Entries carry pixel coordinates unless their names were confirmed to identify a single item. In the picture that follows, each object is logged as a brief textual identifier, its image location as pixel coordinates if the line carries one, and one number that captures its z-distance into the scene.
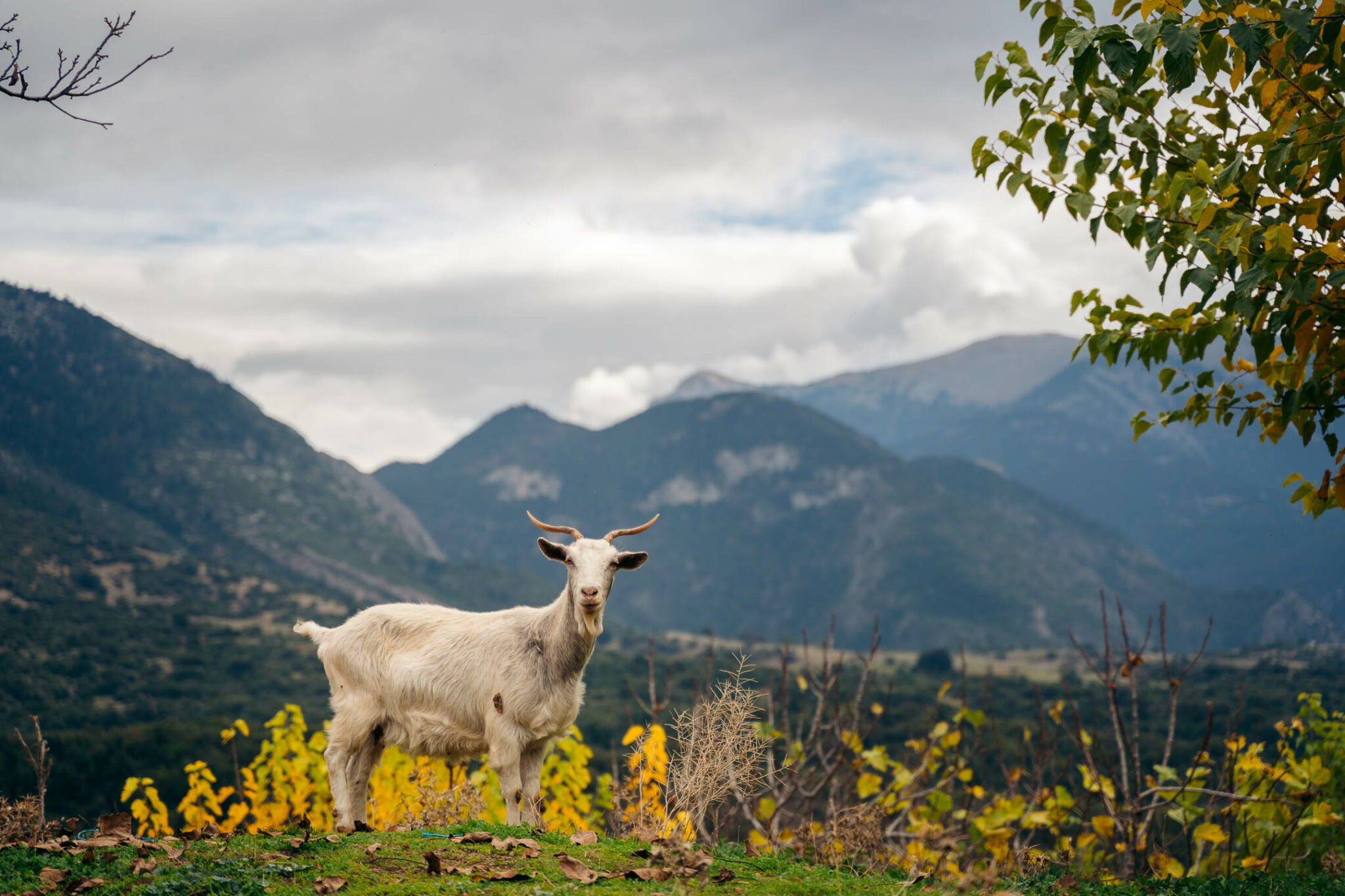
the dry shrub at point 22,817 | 6.12
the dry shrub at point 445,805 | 8.66
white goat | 7.68
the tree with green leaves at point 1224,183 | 5.34
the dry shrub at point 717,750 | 6.96
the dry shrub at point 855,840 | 7.47
